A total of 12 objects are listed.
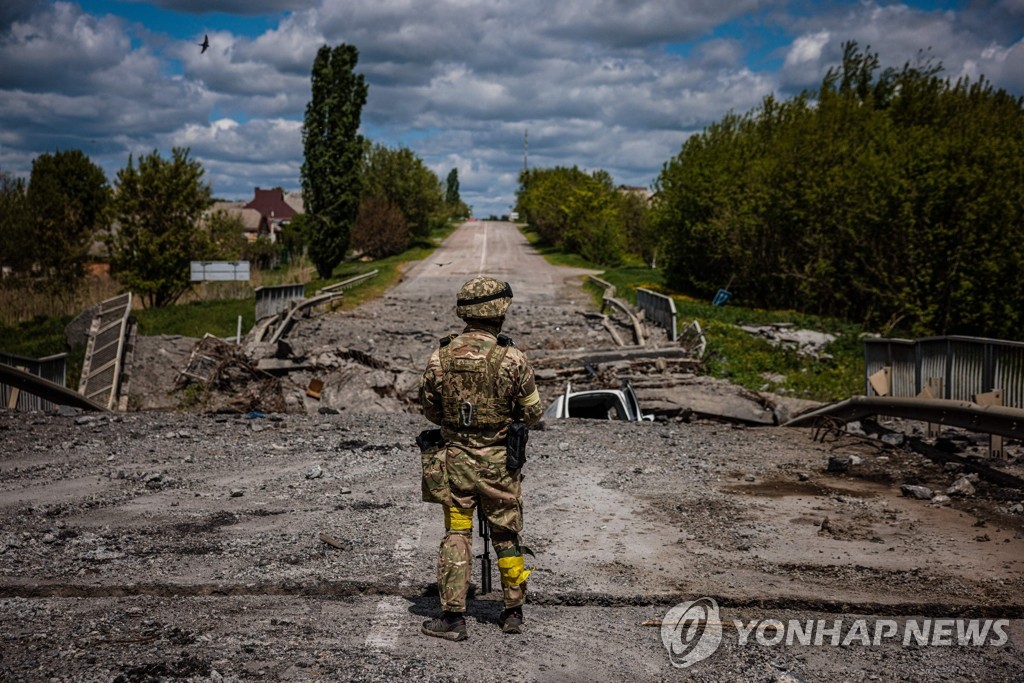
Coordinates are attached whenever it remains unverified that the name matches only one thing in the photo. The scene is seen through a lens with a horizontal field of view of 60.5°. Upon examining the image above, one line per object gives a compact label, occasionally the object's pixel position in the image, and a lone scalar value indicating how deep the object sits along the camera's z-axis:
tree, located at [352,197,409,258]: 56.85
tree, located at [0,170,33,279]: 38.06
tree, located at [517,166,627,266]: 55.66
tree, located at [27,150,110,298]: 38.78
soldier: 4.58
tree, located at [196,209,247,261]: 30.28
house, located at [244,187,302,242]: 127.68
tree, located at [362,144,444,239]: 66.69
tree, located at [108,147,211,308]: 29.03
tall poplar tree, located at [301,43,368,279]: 40.72
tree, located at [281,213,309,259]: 75.25
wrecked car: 12.63
